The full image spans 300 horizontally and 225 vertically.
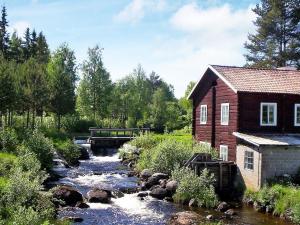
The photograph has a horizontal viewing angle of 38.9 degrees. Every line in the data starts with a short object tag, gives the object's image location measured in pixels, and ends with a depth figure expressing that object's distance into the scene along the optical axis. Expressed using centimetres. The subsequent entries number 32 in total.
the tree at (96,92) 6581
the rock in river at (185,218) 1912
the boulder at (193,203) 2280
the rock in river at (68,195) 2230
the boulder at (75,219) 1913
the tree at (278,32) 5488
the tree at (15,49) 8309
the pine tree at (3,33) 8306
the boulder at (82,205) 2188
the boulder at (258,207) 2209
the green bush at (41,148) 2936
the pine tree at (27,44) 8929
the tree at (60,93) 5253
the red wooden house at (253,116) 2480
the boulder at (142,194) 2484
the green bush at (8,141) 2992
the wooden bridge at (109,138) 4644
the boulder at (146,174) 2944
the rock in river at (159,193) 2450
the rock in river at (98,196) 2325
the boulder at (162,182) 2577
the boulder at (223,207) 2191
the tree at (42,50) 8694
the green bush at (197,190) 2271
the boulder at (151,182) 2688
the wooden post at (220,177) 2574
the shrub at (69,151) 3731
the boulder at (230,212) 2115
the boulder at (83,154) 4112
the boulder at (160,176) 2741
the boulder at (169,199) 2412
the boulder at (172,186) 2478
